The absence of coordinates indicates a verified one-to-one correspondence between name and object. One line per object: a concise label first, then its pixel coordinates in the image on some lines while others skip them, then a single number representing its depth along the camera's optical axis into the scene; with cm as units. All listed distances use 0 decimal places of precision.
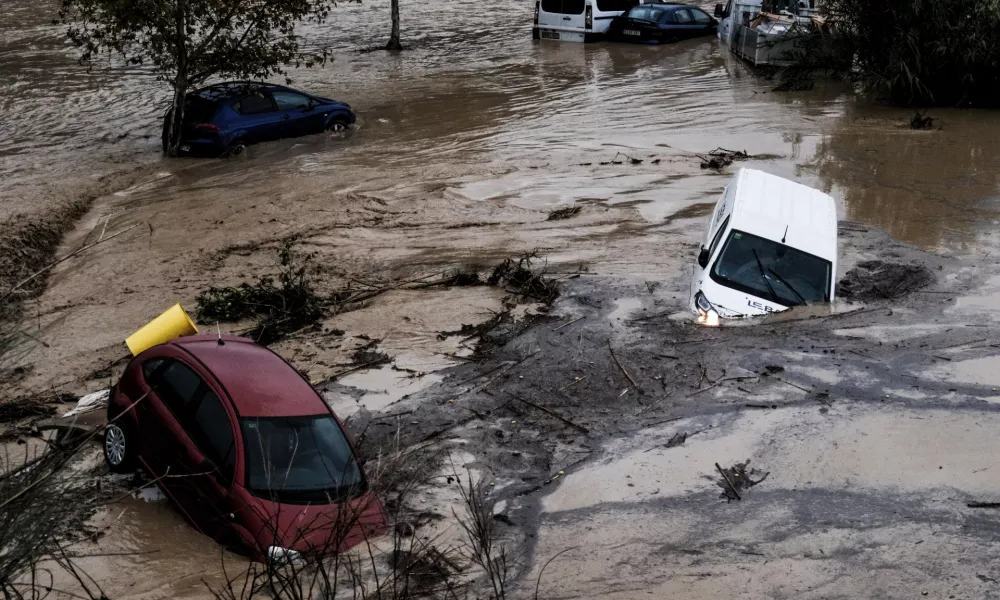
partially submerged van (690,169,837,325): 1112
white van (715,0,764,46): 2716
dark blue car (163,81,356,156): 1866
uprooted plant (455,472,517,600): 699
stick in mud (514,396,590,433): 927
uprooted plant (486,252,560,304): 1238
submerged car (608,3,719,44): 2977
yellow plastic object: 943
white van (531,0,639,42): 3033
